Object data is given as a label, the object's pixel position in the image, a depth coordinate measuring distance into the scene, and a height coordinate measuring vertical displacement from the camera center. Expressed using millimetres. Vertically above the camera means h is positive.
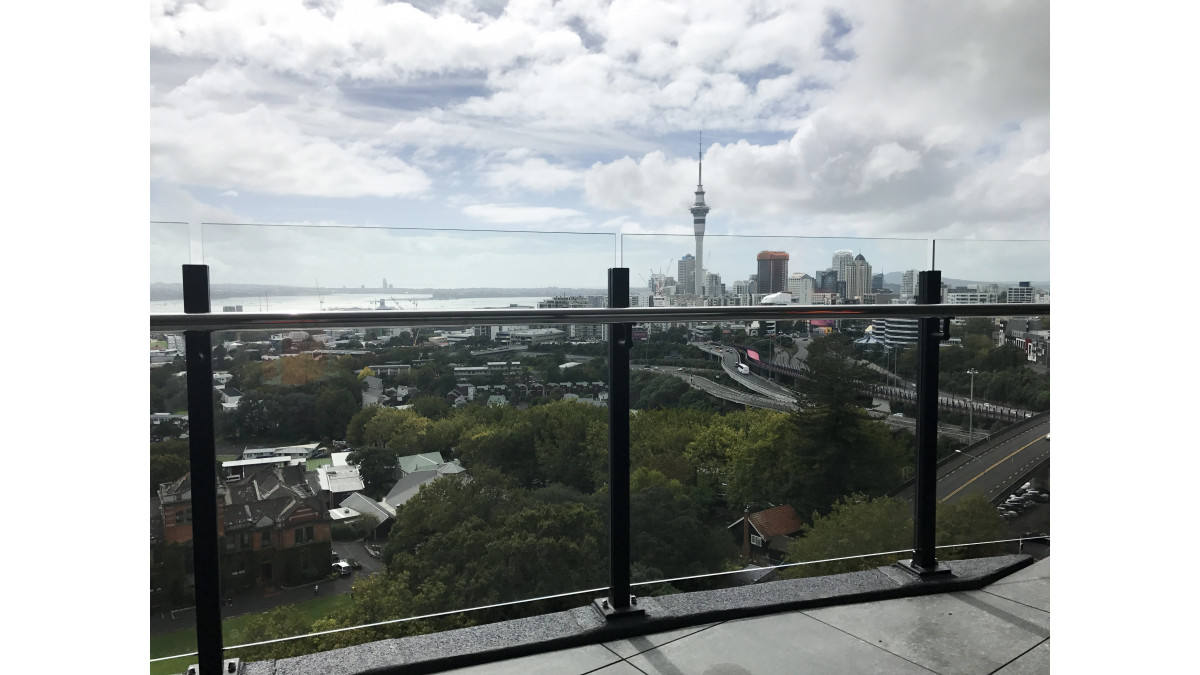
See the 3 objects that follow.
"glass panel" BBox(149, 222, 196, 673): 1396 -301
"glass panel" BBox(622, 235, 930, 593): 1842 -295
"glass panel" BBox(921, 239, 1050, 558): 2098 -290
